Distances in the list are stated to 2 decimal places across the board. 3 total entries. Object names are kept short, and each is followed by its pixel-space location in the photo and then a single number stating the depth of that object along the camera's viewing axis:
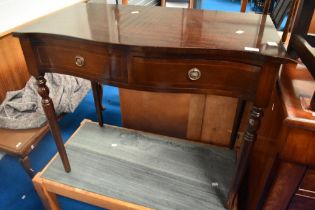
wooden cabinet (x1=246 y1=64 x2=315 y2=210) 0.53
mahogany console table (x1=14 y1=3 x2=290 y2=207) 0.60
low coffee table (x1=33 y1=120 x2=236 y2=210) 0.91
